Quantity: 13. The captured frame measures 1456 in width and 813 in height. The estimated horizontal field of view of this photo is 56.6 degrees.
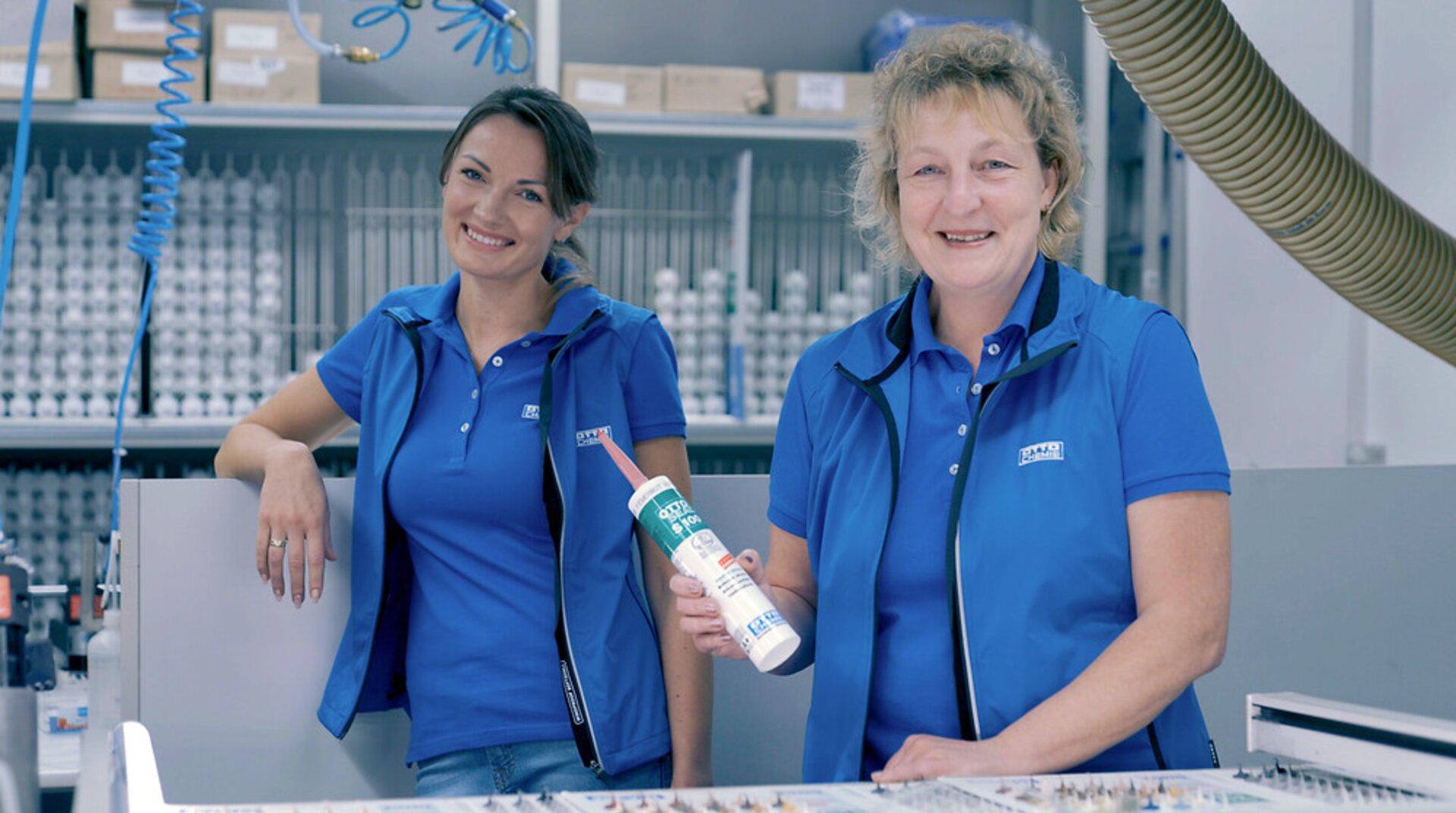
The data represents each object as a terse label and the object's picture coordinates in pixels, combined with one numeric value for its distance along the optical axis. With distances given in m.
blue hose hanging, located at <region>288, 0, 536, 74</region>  2.67
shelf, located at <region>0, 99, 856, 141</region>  2.91
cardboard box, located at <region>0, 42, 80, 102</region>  2.86
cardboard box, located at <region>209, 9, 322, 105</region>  3.00
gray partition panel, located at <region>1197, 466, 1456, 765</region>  1.84
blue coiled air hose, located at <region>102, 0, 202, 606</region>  2.11
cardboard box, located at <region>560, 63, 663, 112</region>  3.14
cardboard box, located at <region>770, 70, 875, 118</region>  3.22
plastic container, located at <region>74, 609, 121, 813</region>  1.84
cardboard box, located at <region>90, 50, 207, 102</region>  2.94
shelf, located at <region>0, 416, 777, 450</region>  2.91
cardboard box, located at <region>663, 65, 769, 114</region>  3.18
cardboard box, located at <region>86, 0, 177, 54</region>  2.94
